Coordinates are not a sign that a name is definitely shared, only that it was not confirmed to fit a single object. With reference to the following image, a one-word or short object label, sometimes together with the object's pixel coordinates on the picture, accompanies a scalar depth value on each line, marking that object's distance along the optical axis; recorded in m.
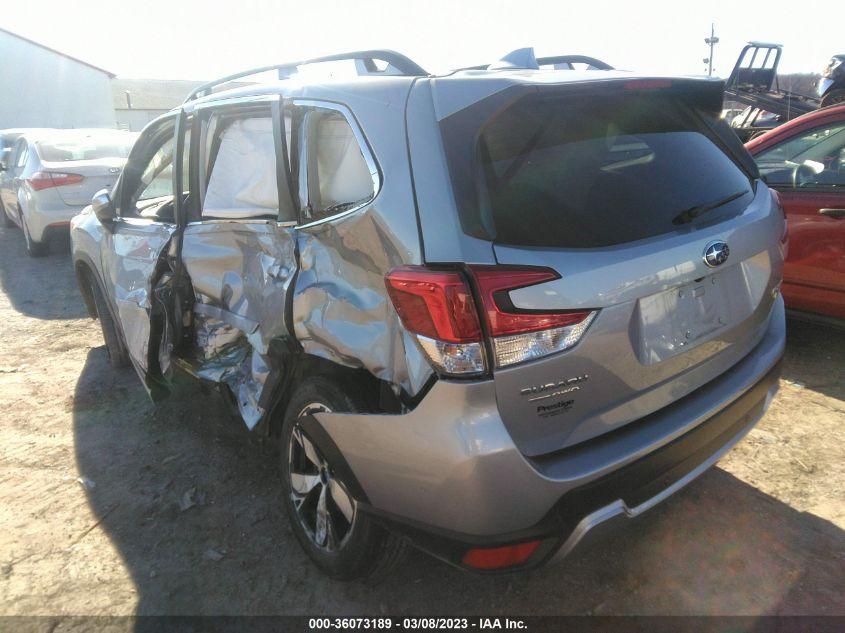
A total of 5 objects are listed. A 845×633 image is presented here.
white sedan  8.34
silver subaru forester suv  1.80
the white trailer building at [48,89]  31.25
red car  3.83
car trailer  11.36
